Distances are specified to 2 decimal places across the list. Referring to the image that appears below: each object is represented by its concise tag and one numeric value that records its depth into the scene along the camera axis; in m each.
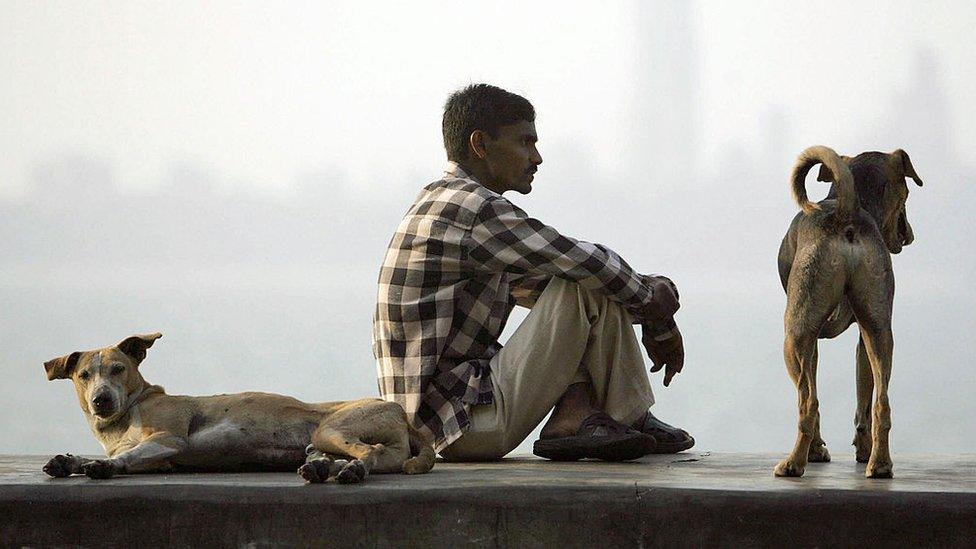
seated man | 8.10
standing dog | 6.63
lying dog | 7.16
